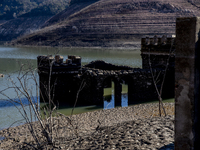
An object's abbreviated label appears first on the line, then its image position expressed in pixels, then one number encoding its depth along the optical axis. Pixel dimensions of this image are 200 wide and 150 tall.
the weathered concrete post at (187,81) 4.66
